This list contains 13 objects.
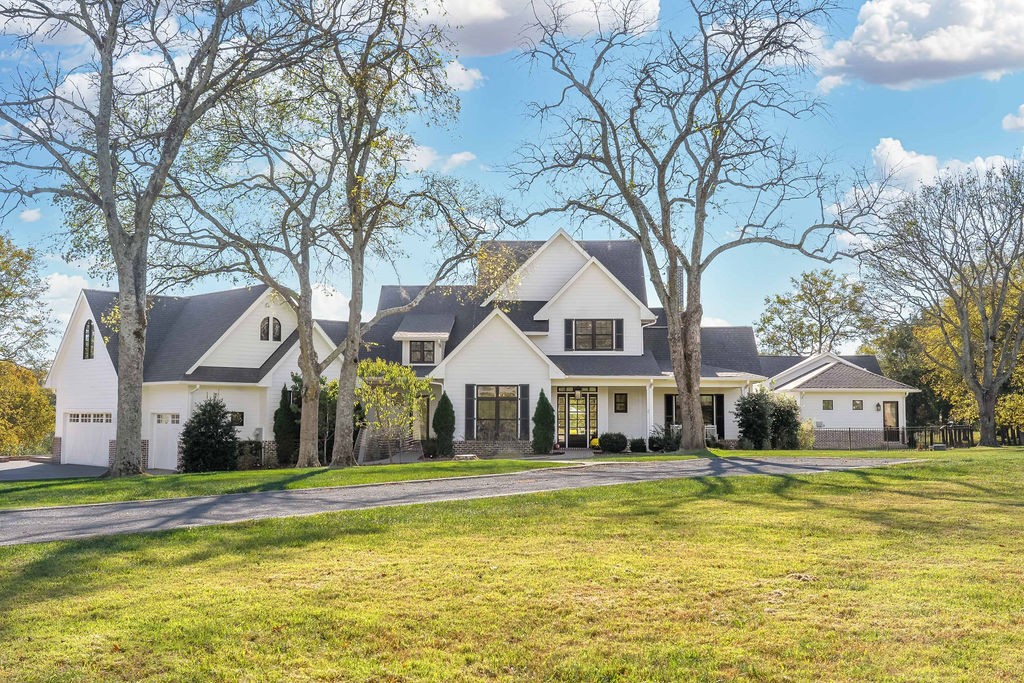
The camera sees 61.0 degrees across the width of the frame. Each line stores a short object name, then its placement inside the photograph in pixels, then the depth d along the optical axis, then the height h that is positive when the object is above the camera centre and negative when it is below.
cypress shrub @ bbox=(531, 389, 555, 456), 30.25 -0.52
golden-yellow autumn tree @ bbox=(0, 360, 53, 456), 41.20 +0.34
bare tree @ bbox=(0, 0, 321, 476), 20.55 +7.03
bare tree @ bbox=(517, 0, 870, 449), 25.53 +7.56
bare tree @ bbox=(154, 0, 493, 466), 23.73 +6.72
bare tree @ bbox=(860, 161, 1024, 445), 34.75 +6.06
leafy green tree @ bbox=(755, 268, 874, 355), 59.59 +6.42
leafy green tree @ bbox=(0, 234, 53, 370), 38.88 +5.48
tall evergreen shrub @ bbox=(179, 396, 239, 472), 28.80 -0.91
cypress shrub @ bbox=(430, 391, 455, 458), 30.00 -0.50
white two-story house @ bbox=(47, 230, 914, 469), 31.16 +2.15
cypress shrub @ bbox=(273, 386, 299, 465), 30.94 -0.68
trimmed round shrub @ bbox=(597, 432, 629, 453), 31.70 -1.07
